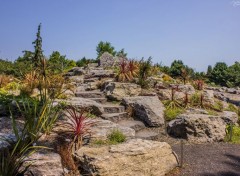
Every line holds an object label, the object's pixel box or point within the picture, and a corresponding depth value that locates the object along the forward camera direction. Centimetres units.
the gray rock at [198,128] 567
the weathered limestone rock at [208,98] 838
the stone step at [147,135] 560
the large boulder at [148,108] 630
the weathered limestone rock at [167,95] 814
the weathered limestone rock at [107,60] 1373
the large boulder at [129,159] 353
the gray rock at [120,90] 768
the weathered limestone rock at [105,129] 456
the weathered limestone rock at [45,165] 340
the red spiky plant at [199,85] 1015
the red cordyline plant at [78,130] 425
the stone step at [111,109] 686
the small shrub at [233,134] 591
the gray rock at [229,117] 713
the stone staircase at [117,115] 590
